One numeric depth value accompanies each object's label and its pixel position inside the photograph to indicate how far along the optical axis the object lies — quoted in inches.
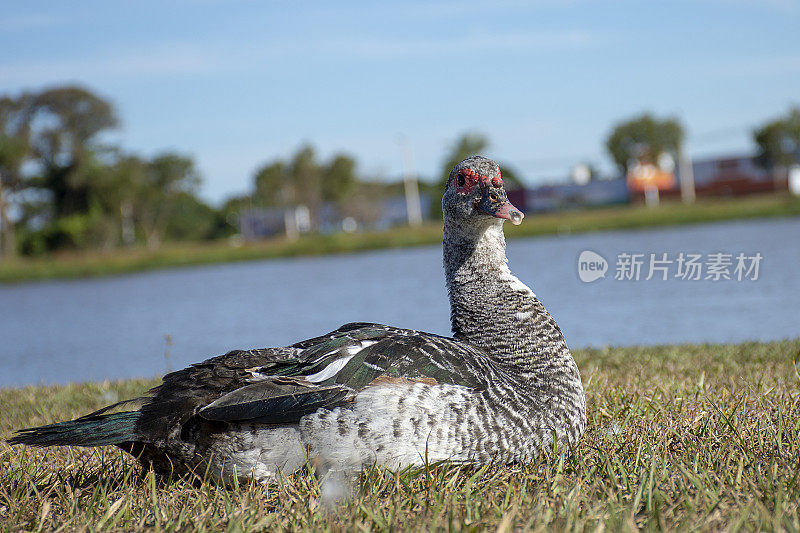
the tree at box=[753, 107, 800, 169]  2812.5
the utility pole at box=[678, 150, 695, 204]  2801.9
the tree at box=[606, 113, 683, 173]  3016.7
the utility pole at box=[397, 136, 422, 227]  1857.8
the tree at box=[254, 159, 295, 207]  2087.8
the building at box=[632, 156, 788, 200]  3075.8
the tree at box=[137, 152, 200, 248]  2090.3
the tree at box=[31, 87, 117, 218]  1927.9
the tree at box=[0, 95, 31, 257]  1790.1
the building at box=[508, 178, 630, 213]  3004.4
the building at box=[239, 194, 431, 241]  2359.7
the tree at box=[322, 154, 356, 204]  2283.5
